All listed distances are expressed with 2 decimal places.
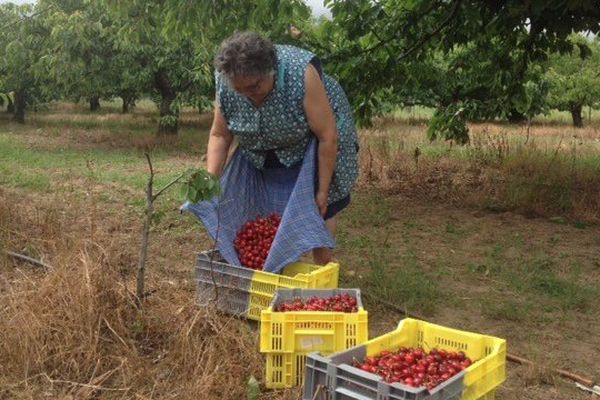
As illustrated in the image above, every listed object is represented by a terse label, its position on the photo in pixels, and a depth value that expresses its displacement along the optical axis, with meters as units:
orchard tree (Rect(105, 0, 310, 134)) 5.20
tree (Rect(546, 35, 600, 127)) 28.87
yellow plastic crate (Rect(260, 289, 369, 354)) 2.88
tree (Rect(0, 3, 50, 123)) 12.30
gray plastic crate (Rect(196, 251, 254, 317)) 3.61
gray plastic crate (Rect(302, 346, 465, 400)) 2.19
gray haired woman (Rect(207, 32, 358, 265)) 3.37
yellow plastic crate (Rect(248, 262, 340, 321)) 3.40
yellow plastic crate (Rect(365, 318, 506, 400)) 2.45
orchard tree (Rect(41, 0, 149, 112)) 13.26
